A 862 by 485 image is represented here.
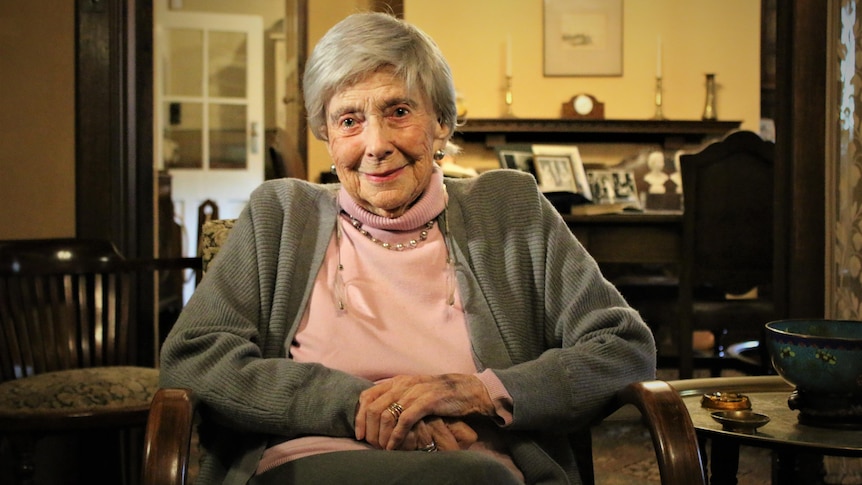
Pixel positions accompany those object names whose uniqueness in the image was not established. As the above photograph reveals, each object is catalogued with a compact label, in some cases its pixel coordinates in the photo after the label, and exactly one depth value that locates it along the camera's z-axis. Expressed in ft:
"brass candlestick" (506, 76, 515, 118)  18.07
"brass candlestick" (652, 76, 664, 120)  18.26
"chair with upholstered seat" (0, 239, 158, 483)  7.29
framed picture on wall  18.40
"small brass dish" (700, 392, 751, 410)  4.87
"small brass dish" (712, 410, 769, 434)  4.53
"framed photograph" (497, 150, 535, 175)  14.99
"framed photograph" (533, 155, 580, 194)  14.71
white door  23.26
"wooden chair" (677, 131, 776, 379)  12.04
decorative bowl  4.50
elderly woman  4.57
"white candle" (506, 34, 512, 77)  17.95
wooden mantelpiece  18.10
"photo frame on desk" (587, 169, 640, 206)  15.12
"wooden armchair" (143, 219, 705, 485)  3.81
